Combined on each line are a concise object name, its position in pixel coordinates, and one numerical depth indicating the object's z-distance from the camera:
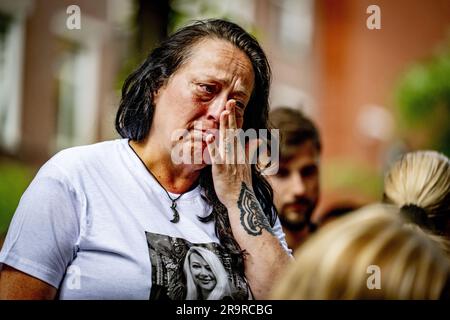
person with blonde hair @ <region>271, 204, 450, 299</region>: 1.53
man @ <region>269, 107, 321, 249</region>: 2.71
